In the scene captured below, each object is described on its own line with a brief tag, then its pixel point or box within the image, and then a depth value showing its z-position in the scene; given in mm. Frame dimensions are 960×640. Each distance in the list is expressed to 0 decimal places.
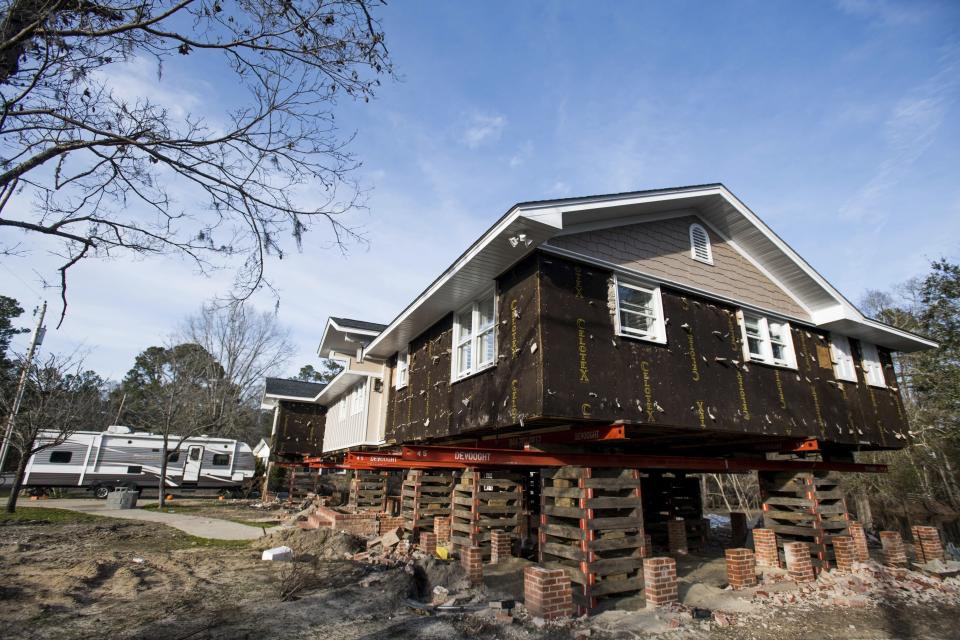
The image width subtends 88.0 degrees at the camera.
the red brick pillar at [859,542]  11484
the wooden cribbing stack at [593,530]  7848
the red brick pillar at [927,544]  11812
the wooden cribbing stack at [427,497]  14141
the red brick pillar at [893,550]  11602
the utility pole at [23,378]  18981
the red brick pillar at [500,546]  11227
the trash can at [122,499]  23141
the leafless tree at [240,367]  39500
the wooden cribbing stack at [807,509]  11133
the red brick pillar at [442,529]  11883
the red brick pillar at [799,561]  9930
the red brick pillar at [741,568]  9203
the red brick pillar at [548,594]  7133
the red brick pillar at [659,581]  7870
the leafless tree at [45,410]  18828
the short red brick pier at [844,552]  10766
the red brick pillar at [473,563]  9234
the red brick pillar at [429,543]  11398
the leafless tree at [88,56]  4270
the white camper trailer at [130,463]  28031
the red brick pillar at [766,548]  10828
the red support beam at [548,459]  7859
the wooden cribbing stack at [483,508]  11070
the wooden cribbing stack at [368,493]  19422
